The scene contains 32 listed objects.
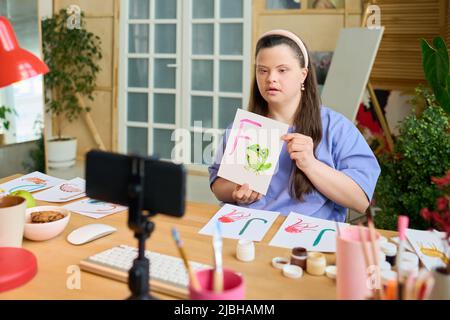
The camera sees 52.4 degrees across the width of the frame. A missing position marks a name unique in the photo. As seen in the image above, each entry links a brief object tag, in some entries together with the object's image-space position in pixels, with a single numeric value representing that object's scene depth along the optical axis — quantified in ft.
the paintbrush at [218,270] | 2.27
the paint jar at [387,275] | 2.98
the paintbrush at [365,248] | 2.38
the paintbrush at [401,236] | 2.38
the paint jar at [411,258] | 3.46
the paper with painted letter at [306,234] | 3.95
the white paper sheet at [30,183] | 5.61
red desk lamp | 3.20
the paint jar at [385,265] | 3.27
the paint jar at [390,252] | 3.53
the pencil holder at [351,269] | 2.70
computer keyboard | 3.12
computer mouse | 4.01
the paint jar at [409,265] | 3.23
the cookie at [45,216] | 4.17
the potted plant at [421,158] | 7.83
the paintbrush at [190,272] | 2.28
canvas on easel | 10.15
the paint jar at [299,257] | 3.50
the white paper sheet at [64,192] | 5.30
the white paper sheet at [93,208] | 4.81
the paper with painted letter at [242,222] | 4.24
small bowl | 3.97
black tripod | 2.49
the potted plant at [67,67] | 14.89
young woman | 5.18
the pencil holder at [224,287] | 2.25
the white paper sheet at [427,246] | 3.59
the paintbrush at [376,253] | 2.38
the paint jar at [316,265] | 3.38
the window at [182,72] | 13.66
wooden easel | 11.23
